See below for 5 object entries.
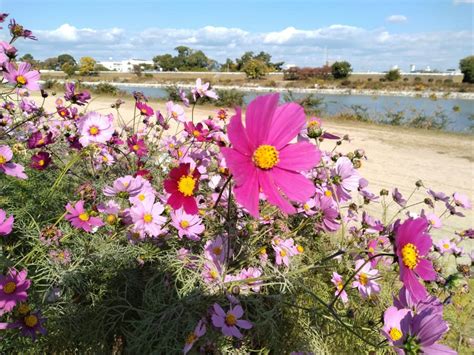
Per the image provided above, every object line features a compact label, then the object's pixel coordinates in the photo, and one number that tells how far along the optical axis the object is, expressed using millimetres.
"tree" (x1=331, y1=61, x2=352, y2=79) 44312
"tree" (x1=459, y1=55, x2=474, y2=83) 36462
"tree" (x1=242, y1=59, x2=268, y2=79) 41969
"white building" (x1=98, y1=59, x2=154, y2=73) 70312
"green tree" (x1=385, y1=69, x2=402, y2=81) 41156
